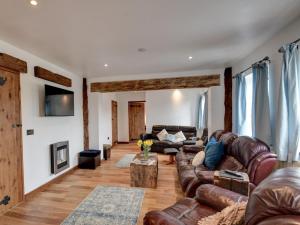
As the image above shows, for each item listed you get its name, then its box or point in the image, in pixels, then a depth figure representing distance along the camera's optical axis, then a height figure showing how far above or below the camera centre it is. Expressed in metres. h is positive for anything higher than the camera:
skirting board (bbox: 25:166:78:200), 2.95 -1.31
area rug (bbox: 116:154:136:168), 4.73 -1.37
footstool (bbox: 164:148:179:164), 4.75 -1.09
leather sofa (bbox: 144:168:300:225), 0.87 -0.52
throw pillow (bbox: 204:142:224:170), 2.94 -0.73
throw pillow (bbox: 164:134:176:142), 6.22 -0.87
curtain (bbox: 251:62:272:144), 2.42 +0.11
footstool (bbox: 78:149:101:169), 4.45 -1.15
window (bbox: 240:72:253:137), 3.42 -0.11
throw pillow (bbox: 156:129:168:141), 6.39 -0.81
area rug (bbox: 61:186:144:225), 2.27 -1.35
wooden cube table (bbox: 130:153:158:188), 3.26 -1.12
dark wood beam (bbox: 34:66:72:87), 3.17 +0.75
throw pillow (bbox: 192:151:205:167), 3.15 -0.85
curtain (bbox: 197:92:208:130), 5.86 +0.00
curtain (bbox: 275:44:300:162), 1.94 +0.03
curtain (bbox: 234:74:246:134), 3.42 +0.16
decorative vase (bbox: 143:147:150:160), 3.59 -0.80
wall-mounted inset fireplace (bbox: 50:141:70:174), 3.53 -0.89
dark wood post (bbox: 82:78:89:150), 4.97 +0.00
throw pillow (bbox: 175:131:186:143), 6.21 -0.87
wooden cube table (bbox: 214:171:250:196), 1.81 -0.75
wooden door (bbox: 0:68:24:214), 2.49 -0.38
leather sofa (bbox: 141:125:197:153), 5.93 -0.86
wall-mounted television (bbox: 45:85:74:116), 3.30 +0.25
